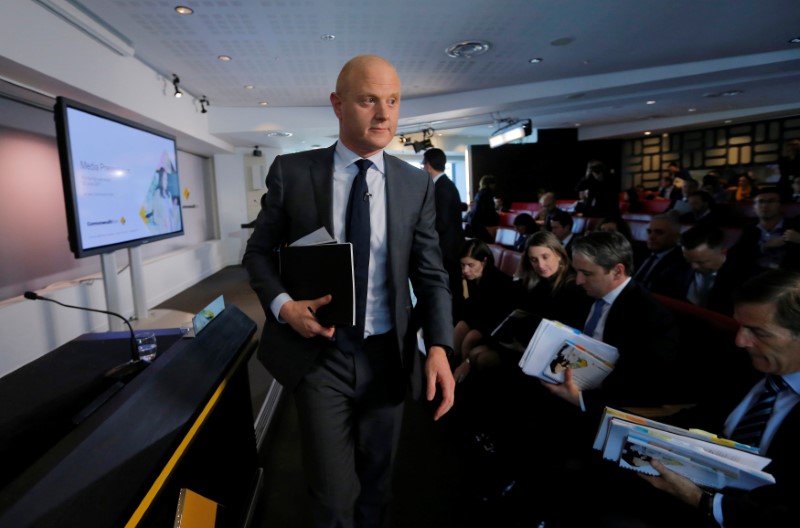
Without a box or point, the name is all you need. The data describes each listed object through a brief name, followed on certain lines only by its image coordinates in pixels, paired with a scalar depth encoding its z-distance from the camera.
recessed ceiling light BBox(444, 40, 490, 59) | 4.46
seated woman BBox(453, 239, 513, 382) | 2.57
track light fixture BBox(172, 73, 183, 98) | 5.13
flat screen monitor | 2.20
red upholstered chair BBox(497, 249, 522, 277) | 3.17
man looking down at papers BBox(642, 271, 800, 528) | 0.97
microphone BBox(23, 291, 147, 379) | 1.12
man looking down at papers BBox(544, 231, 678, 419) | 1.48
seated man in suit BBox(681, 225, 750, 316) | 2.51
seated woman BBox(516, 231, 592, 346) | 2.13
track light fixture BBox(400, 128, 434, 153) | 8.91
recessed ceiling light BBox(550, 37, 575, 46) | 4.46
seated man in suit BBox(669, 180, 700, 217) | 5.73
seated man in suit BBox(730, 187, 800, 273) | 2.96
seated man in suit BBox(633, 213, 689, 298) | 2.76
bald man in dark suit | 1.01
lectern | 0.65
